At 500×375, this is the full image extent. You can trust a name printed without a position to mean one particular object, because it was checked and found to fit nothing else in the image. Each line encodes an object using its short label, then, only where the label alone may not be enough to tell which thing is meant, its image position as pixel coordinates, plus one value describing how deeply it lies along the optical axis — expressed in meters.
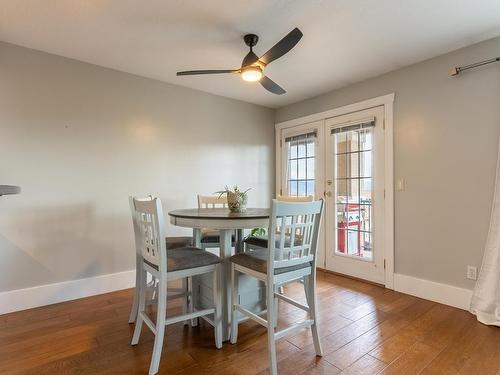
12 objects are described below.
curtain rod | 2.29
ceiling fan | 1.81
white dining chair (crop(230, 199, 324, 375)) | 1.56
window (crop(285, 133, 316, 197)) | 3.86
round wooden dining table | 1.78
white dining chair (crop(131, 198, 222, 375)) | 1.62
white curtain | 2.19
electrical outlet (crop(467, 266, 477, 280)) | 2.40
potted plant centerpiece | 2.24
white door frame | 2.96
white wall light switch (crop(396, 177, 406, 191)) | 2.88
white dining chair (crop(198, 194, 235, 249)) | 2.51
